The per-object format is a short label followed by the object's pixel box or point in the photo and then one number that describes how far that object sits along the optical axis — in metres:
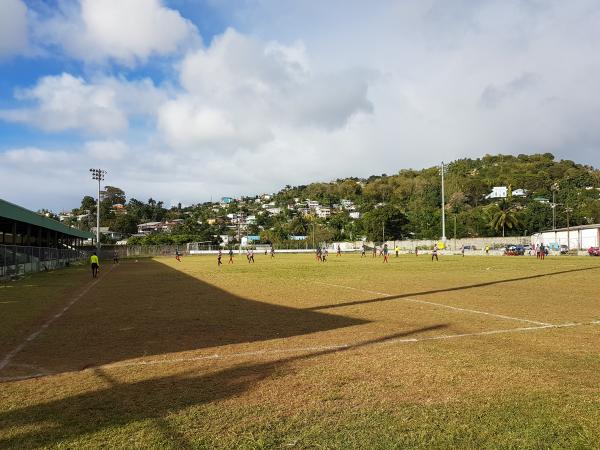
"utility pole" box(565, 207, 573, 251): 70.20
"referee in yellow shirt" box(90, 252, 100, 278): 30.28
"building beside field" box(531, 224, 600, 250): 70.19
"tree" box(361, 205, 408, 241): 106.50
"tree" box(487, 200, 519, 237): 96.99
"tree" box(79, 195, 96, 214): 174.80
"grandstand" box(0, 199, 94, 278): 28.04
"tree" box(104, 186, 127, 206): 187.75
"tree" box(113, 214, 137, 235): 151.25
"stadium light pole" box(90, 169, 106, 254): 77.38
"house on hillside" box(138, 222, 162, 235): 186.86
